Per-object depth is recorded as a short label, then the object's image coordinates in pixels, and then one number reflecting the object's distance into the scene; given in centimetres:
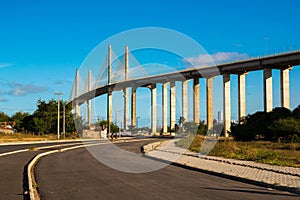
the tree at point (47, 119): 8640
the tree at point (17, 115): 14827
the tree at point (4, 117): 14755
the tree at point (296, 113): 5102
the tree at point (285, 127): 4688
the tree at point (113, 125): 12616
